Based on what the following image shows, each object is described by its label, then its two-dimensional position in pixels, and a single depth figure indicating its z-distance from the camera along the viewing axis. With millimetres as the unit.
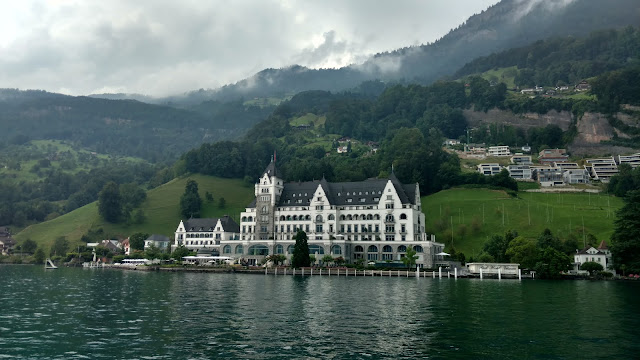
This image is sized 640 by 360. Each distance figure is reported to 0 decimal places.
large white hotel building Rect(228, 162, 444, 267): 136875
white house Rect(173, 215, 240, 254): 163900
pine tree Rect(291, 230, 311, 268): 123375
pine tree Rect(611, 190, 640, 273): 103188
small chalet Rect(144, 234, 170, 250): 176750
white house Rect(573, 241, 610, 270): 112875
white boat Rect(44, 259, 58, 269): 154625
